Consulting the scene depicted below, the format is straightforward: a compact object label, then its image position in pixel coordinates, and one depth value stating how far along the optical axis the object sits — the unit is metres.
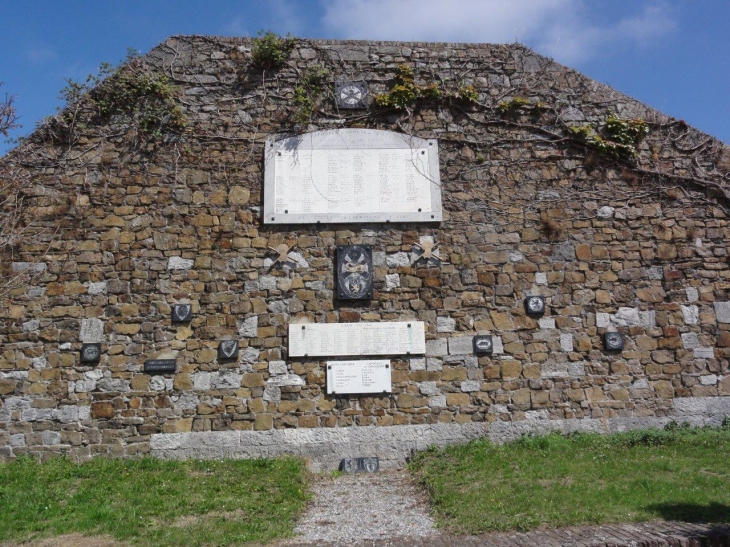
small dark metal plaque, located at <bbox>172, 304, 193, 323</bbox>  7.82
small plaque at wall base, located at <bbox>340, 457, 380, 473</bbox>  7.46
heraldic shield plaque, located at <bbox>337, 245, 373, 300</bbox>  8.02
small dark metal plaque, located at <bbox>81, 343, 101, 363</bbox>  7.65
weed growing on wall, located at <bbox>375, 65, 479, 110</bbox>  8.66
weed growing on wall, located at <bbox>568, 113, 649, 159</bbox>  8.74
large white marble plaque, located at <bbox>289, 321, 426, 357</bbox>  7.82
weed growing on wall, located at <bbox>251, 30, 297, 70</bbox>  8.69
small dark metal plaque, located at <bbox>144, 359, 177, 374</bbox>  7.69
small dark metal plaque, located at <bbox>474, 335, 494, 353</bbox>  7.96
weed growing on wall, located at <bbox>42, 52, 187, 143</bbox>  8.42
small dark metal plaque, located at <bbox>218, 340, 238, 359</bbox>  7.76
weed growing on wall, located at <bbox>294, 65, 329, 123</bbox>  8.59
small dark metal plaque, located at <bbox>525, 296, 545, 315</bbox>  8.12
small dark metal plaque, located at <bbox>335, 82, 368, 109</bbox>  8.71
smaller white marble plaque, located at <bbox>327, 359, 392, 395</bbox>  7.75
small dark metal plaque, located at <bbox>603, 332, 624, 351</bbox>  8.07
